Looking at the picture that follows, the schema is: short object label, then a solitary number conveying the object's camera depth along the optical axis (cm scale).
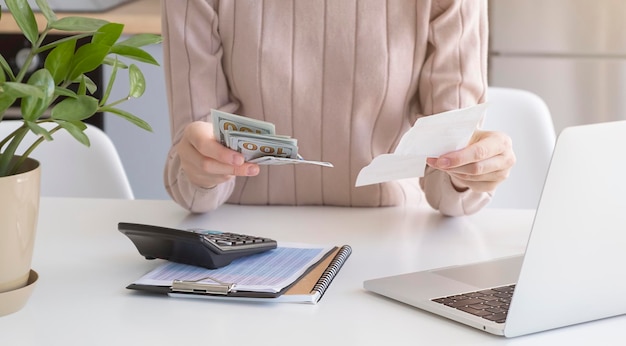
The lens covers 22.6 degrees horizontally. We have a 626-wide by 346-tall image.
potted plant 187
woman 249
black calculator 203
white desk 185
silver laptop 176
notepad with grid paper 195
